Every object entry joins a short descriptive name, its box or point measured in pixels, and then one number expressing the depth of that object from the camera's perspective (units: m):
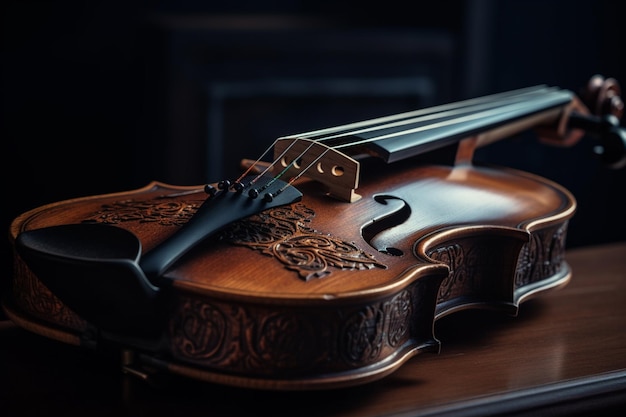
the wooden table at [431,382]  0.78
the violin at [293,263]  0.76
